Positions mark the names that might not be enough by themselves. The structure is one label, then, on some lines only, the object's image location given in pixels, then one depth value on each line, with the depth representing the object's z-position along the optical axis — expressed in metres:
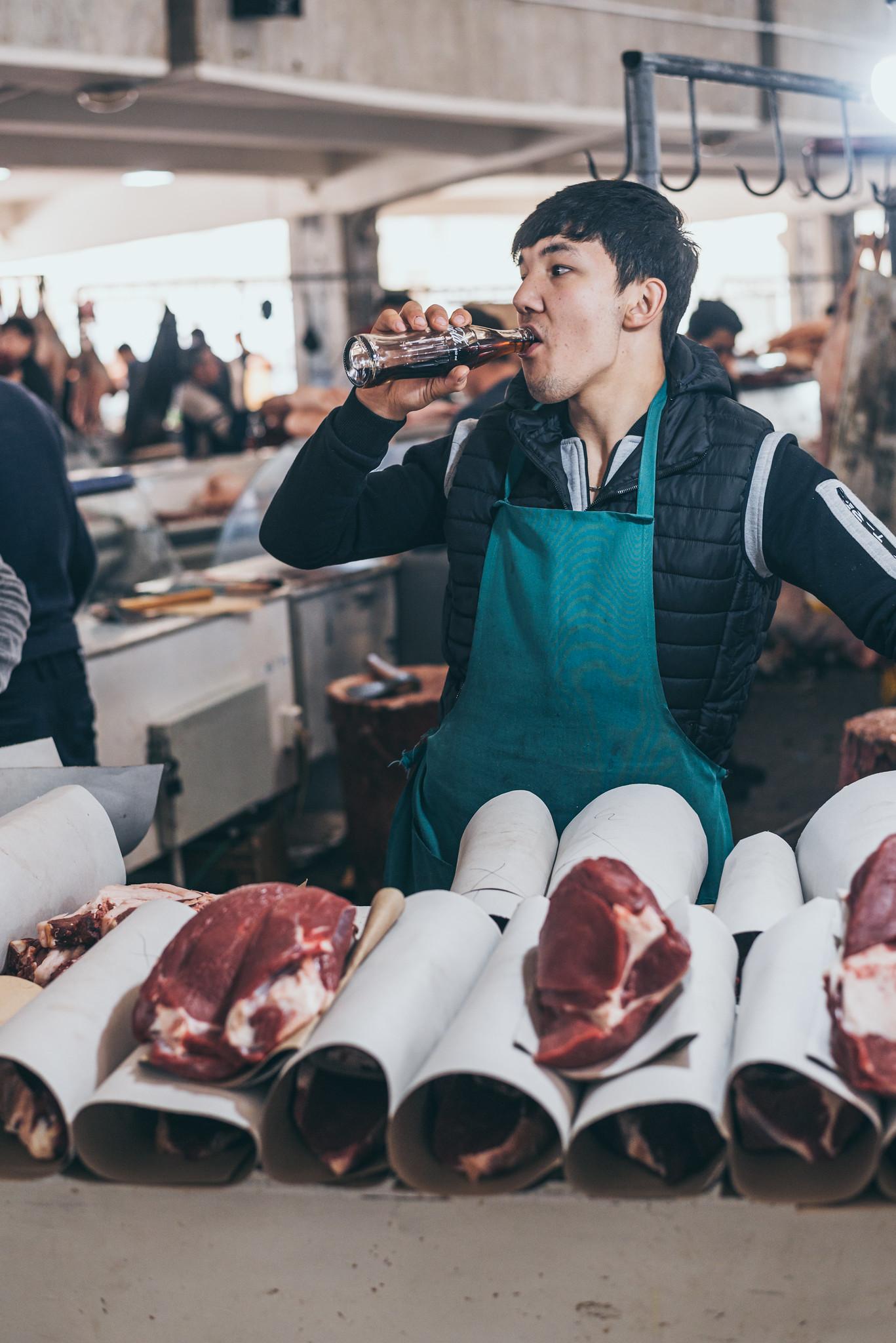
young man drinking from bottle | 1.97
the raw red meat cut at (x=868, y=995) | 1.15
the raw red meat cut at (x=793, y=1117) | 1.19
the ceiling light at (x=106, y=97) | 6.75
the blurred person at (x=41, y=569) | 3.10
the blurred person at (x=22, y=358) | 6.52
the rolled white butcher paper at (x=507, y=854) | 1.55
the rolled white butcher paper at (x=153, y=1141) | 1.22
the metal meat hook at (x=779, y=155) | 3.54
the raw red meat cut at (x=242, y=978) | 1.26
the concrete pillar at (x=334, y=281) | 10.81
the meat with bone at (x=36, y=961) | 1.59
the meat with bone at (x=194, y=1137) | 1.26
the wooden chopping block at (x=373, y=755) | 4.62
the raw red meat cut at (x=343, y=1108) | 1.23
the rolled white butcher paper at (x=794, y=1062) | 1.15
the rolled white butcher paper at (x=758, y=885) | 1.46
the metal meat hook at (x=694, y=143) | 3.39
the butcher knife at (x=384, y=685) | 4.69
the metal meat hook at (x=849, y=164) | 3.62
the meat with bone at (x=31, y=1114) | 1.27
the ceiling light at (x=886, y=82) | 3.92
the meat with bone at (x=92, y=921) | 1.62
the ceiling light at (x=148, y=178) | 9.84
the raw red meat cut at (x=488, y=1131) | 1.21
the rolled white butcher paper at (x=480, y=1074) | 1.16
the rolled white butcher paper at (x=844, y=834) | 1.48
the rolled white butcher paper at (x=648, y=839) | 1.50
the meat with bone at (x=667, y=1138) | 1.20
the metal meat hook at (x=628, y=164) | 3.14
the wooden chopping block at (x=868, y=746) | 3.20
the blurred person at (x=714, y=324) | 6.16
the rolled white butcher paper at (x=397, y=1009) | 1.20
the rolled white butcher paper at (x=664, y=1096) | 1.15
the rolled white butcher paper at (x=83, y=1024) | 1.25
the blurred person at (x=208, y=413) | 8.72
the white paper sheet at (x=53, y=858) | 1.64
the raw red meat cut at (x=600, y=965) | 1.20
